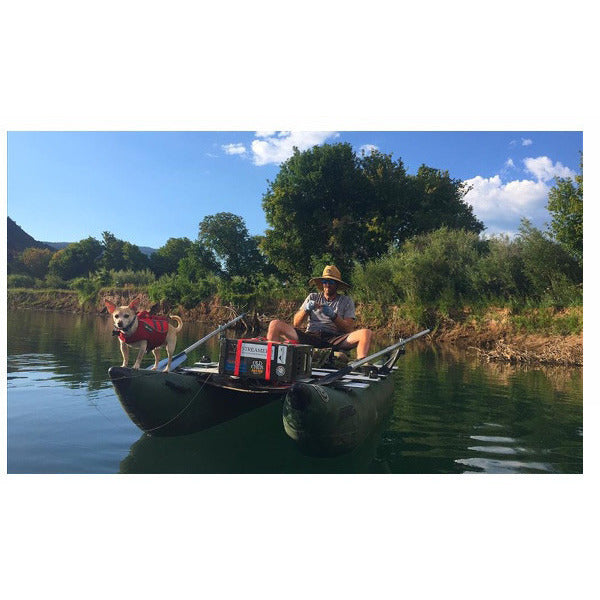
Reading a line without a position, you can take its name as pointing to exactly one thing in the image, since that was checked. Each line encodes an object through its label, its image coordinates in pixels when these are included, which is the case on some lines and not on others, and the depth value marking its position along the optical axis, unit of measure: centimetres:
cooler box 450
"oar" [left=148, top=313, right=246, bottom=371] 531
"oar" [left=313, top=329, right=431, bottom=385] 457
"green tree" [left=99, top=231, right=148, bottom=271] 5116
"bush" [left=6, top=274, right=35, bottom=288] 3428
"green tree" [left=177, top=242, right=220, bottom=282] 3531
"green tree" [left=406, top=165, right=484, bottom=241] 2533
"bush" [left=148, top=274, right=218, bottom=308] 2669
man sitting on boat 622
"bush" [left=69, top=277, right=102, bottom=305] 3206
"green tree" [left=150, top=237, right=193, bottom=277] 5650
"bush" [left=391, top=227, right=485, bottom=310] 1817
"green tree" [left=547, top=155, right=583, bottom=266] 1357
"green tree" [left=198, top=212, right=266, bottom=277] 3822
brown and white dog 423
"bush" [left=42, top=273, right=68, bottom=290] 3531
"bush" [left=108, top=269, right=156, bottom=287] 3338
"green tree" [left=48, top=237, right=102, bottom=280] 4426
